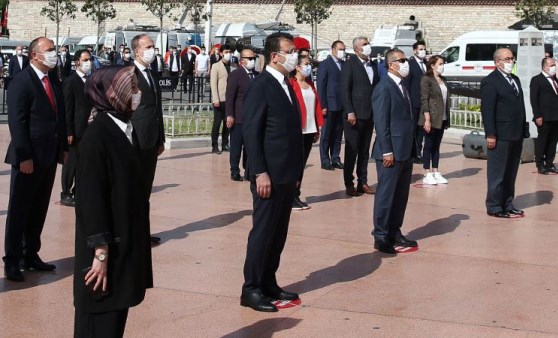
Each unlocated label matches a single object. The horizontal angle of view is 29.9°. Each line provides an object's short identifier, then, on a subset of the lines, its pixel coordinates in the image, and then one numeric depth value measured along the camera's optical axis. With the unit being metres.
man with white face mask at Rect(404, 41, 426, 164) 14.66
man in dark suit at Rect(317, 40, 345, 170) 14.24
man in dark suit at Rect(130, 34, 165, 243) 8.88
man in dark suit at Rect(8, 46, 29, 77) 25.98
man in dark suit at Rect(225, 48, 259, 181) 12.93
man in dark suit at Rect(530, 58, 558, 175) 14.78
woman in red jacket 11.05
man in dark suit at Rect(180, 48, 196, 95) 34.12
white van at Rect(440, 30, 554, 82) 38.56
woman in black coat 4.97
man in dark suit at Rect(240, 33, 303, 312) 7.09
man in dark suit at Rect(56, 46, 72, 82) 27.49
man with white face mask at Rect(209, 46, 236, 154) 15.15
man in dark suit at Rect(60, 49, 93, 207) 10.22
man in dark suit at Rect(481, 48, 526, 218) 10.78
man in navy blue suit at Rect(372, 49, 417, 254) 9.09
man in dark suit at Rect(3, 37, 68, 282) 7.82
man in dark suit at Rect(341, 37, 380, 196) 12.38
